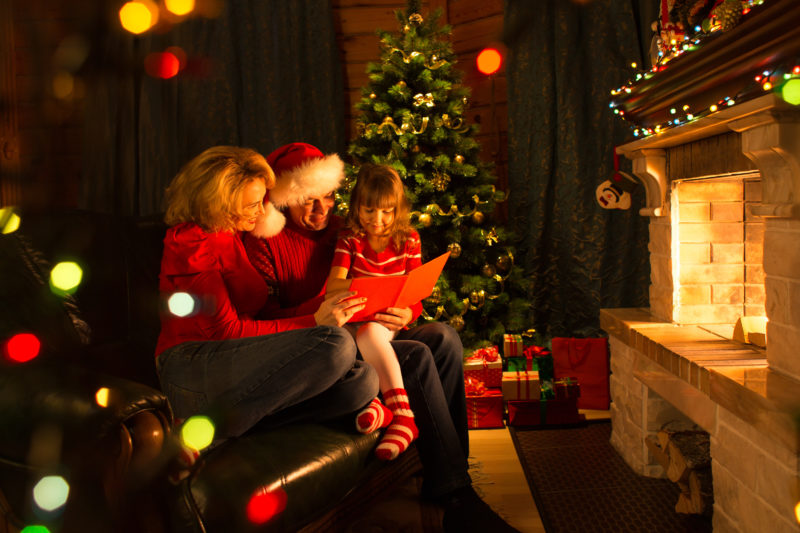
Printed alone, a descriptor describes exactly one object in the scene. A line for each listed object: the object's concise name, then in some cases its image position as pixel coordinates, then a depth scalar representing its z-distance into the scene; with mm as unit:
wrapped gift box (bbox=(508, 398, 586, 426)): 2578
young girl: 1724
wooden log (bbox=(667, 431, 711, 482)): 1814
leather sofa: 1169
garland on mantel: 1280
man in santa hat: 1789
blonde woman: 1485
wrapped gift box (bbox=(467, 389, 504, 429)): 2629
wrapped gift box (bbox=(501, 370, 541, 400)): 2613
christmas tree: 2791
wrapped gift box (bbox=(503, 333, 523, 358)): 2885
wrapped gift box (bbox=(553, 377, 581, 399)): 2588
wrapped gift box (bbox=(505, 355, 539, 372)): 2738
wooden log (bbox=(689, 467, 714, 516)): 1730
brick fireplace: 1332
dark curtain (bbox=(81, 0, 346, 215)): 3561
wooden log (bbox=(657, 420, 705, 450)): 1978
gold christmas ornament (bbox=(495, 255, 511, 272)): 2977
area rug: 1749
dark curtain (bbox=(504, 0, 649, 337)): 3115
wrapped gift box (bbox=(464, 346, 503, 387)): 2650
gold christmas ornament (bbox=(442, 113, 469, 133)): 2809
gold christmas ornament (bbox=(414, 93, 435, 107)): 2746
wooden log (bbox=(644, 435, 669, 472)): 1944
